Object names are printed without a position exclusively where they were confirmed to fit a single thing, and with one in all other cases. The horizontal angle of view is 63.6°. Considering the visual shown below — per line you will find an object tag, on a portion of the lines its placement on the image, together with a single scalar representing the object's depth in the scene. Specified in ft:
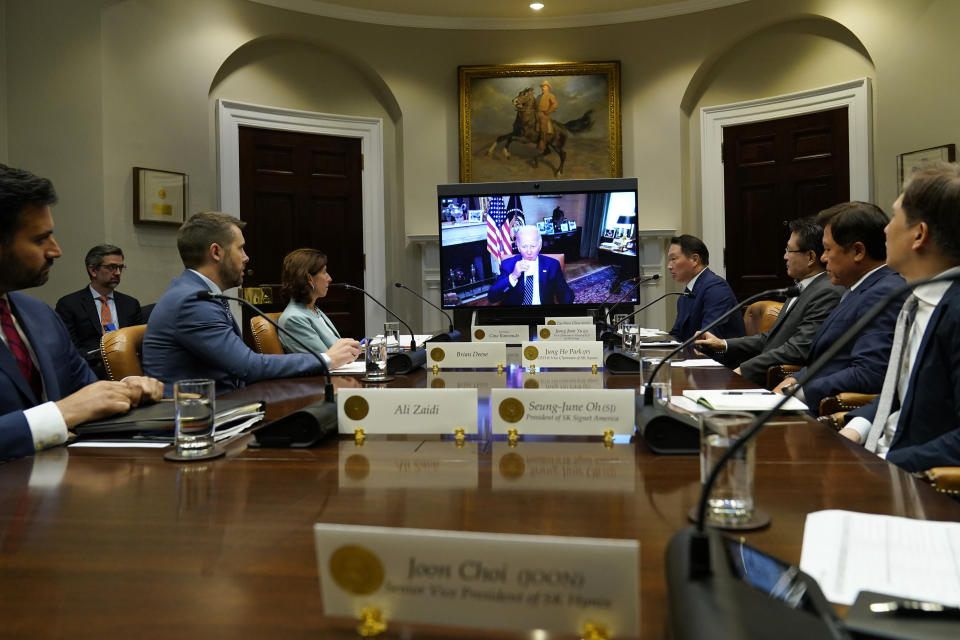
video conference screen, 22.06
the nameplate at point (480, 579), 2.11
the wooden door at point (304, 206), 22.24
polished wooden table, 2.42
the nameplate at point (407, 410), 5.07
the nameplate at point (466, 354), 9.12
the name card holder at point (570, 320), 15.41
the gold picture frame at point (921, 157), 17.15
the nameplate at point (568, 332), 11.05
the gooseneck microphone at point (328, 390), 5.52
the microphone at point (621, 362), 8.70
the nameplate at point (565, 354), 9.23
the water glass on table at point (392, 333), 9.43
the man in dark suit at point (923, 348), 5.63
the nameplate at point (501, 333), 11.61
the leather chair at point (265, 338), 11.73
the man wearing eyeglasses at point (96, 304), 16.74
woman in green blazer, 12.23
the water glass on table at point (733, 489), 3.24
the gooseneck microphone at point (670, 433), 4.61
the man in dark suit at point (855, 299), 8.87
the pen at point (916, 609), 2.27
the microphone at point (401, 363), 8.96
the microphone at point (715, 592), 1.92
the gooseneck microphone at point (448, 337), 12.09
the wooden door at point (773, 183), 21.16
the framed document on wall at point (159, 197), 18.51
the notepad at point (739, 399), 5.85
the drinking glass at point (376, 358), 8.32
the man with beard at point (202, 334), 8.64
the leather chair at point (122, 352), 8.60
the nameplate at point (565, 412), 4.94
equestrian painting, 23.66
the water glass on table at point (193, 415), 4.72
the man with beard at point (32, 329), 5.76
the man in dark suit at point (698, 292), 15.87
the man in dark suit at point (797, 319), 11.55
